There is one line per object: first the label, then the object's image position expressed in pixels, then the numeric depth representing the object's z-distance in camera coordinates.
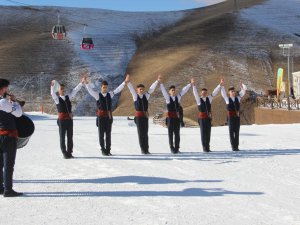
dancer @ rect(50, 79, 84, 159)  12.39
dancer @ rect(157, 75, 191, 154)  13.12
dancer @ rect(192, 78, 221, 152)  13.51
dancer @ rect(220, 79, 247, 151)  13.73
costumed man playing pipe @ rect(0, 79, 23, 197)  7.87
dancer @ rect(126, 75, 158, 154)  13.05
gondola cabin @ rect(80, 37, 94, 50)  39.58
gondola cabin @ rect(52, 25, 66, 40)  40.81
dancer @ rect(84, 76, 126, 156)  12.85
